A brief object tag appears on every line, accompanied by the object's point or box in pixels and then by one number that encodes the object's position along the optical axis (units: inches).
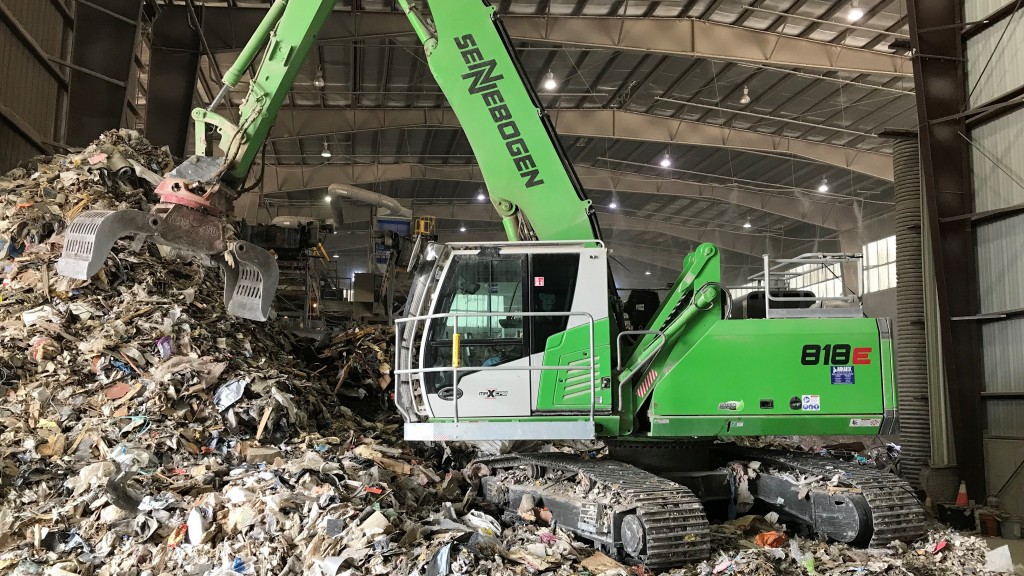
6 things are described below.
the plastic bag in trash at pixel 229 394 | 337.1
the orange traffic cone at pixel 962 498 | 396.4
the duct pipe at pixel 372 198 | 784.3
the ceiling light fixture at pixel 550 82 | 732.5
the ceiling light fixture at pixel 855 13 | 601.0
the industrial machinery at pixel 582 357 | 250.1
